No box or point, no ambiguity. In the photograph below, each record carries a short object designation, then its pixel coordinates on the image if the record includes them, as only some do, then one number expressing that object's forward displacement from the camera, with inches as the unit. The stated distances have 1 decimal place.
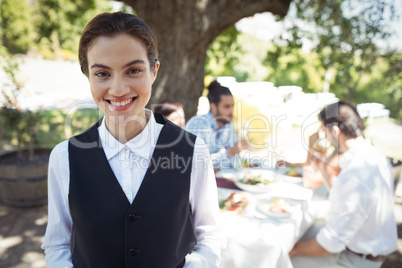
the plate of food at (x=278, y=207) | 79.8
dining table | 69.1
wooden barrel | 144.9
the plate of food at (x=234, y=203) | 82.8
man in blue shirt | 127.6
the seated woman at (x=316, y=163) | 100.9
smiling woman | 40.1
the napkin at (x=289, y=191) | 94.5
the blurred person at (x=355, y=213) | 74.7
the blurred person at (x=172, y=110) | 122.7
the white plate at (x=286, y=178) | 109.1
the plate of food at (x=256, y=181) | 95.8
